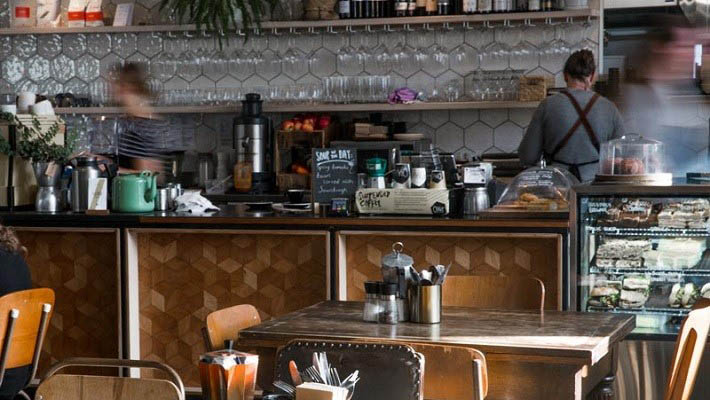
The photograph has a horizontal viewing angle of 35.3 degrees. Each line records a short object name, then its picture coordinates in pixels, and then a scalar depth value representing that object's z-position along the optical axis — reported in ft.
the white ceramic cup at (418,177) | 16.87
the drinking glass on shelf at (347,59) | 26.03
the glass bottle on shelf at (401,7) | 24.79
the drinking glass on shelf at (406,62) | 25.59
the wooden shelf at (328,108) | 24.11
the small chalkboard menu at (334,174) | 17.42
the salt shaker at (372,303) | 11.05
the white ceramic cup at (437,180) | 16.74
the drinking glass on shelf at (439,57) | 25.49
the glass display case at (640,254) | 14.64
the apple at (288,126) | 25.05
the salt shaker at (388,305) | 11.00
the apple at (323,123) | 25.09
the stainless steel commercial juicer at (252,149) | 25.03
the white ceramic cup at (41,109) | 19.35
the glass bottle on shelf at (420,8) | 24.84
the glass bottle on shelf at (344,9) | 25.20
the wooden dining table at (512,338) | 9.72
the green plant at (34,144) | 18.67
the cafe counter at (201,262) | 16.28
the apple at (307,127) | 24.86
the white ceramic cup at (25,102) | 19.90
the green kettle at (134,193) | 17.89
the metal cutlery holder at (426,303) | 10.96
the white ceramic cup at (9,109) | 19.13
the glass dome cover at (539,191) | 16.03
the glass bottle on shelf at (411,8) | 24.81
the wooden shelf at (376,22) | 23.99
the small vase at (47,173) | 18.47
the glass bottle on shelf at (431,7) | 24.75
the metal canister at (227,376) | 7.63
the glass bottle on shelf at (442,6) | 24.71
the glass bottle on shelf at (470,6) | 24.45
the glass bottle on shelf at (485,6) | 24.39
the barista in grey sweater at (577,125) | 20.27
